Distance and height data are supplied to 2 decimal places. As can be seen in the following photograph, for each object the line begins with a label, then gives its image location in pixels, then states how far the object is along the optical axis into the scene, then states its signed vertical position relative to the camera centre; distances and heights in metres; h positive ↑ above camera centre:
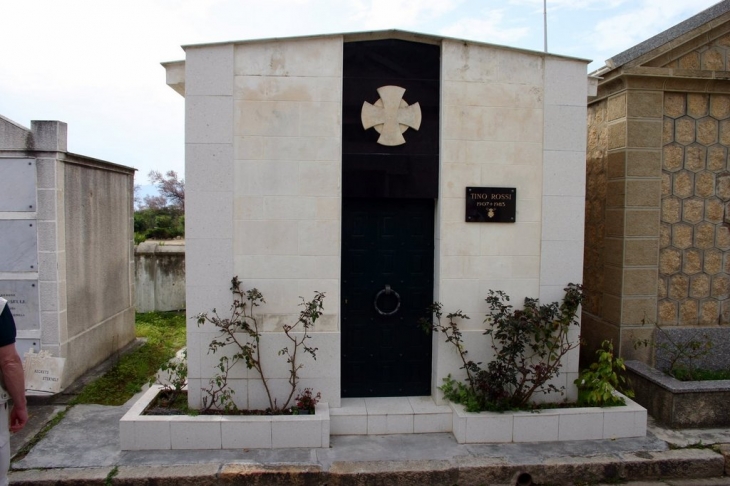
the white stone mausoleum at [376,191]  5.40 +0.34
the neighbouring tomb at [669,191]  6.29 +0.42
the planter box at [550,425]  5.29 -1.92
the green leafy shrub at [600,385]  5.46 -1.60
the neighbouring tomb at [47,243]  6.12 -0.24
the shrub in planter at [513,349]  5.36 -1.24
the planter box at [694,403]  5.57 -1.78
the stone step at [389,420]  5.43 -1.93
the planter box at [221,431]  5.05 -1.91
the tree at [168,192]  21.70 +1.21
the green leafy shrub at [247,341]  5.31 -1.15
